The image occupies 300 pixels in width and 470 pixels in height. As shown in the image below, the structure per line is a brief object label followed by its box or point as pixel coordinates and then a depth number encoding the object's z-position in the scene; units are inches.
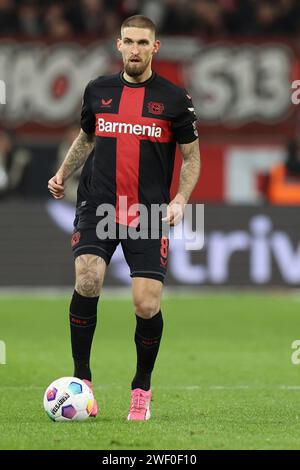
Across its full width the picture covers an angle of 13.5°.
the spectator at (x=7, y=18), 850.8
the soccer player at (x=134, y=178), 300.2
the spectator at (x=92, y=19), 853.2
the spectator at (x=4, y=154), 745.7
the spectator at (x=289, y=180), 786.8
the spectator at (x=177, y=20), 857.5
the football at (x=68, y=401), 292.7
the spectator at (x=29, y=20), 853.8
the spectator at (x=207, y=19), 860.6
